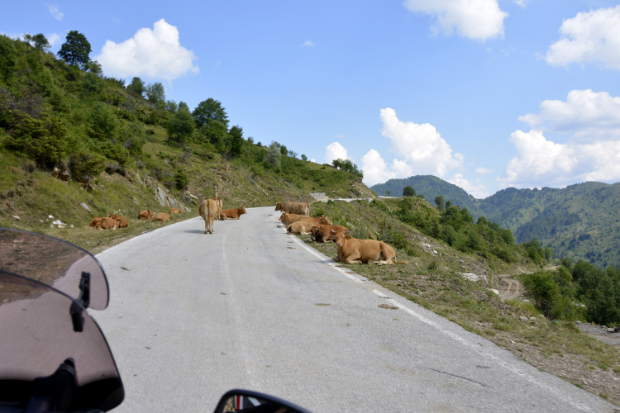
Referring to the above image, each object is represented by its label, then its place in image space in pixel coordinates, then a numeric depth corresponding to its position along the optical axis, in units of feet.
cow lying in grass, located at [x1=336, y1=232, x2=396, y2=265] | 33.32
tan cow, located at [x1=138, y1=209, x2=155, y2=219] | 69.56
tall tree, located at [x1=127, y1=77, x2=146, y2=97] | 268.41
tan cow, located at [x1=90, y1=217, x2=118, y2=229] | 49.88
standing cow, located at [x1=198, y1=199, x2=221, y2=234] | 50.96
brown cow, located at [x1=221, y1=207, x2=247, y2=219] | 80.23
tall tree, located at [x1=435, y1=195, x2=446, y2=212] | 442.09
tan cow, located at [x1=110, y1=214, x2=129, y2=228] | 52.60
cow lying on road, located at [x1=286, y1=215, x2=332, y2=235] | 58.08
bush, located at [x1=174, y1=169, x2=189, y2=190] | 110.94
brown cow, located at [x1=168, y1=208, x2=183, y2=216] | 82.56
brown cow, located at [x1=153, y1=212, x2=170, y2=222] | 68.28
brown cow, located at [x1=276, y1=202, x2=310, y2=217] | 91.04
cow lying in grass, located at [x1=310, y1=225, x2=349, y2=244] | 47.37
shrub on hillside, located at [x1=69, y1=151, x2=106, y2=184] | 60.95
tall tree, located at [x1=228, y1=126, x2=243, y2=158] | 195.42
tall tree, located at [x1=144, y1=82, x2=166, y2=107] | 266.36
